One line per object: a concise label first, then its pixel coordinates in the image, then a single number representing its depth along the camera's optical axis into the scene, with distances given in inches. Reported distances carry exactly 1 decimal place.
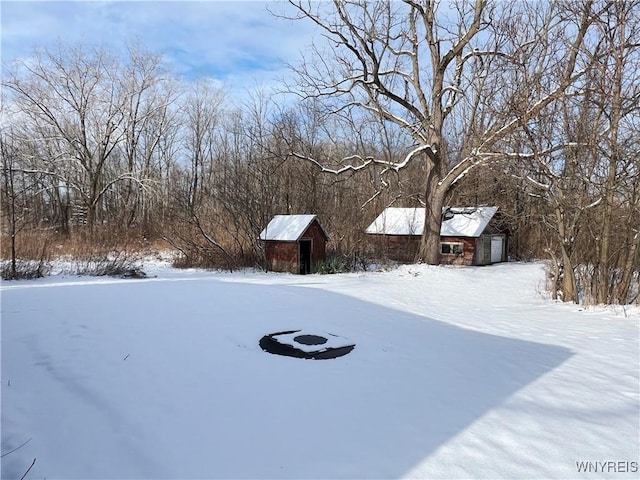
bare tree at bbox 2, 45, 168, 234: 972.6
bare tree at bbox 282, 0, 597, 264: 510.9
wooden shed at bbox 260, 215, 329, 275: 611.8
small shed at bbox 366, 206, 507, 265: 845.8
